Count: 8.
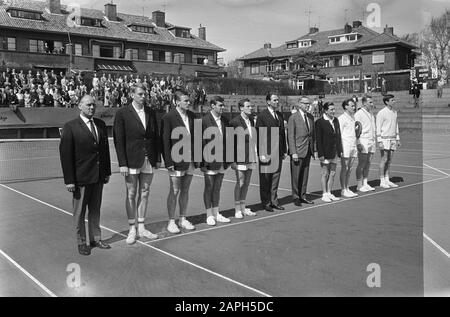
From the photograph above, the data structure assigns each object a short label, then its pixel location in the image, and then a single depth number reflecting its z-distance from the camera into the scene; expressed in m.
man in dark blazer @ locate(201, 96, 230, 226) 7.13
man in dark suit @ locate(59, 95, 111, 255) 5.75
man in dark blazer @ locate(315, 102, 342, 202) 9.17
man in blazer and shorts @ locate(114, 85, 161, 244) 6.20
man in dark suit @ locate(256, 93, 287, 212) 8.34
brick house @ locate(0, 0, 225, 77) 40.66
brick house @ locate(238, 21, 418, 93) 43.62
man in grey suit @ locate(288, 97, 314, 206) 8.93
